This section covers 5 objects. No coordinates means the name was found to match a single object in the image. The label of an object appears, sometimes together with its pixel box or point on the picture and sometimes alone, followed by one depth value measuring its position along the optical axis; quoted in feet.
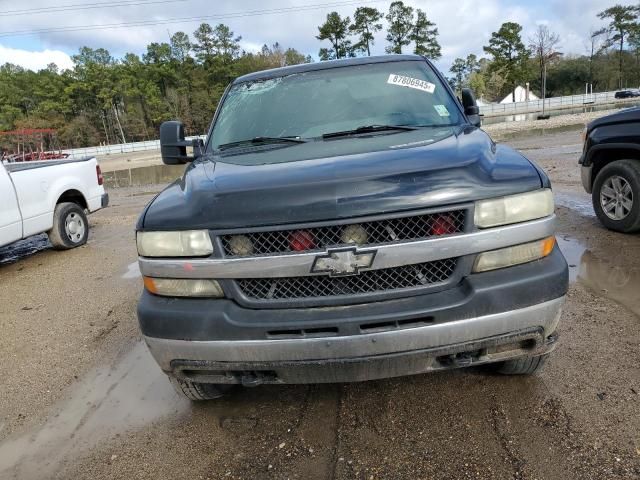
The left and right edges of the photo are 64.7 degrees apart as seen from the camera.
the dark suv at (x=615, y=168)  17.47
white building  259.66
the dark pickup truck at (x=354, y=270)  7.03
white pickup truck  21.21
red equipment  98.64
